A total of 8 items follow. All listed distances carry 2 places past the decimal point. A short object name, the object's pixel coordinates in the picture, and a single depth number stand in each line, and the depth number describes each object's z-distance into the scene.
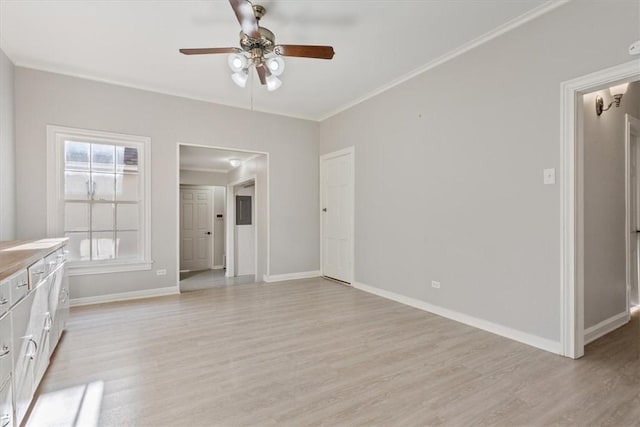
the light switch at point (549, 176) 2.50
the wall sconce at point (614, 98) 2.83
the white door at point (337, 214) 4.92
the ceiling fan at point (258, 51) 2.41
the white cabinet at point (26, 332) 1.40
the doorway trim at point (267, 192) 4.76
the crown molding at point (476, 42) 2.53
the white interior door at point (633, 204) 3.23
